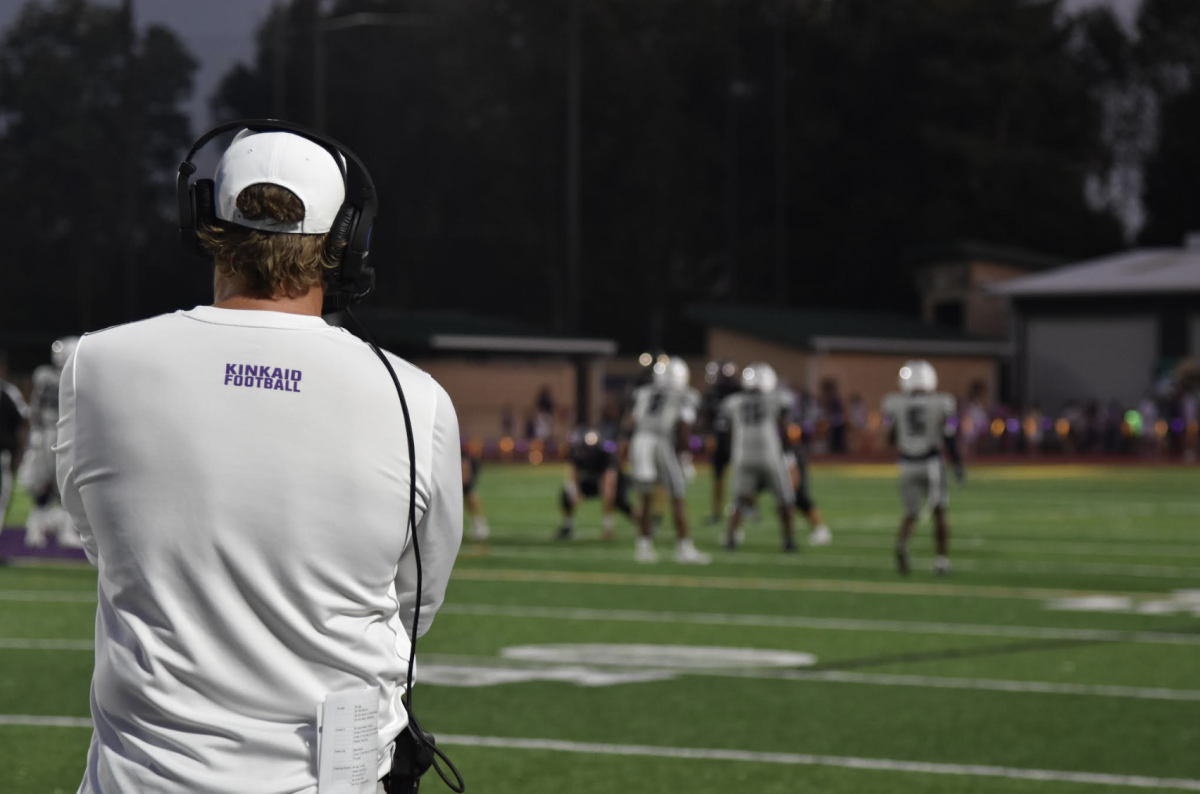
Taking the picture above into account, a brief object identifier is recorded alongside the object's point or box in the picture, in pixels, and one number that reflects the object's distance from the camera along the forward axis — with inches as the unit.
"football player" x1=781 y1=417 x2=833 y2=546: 865.1
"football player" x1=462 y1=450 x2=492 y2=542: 789.8
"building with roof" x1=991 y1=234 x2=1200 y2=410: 2092.8
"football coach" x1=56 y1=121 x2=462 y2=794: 123.5
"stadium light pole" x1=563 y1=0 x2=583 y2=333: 2050.9
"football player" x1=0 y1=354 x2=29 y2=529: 709.3
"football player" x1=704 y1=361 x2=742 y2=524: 980.3
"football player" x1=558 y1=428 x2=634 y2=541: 884.6
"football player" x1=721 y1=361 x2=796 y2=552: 828.6
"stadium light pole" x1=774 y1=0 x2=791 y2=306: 2488.9
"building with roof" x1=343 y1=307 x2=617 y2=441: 2001.7
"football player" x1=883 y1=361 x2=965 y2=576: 716.7
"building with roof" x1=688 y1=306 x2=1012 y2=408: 2074.3
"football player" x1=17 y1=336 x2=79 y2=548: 829.8
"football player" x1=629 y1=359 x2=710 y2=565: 779.4
